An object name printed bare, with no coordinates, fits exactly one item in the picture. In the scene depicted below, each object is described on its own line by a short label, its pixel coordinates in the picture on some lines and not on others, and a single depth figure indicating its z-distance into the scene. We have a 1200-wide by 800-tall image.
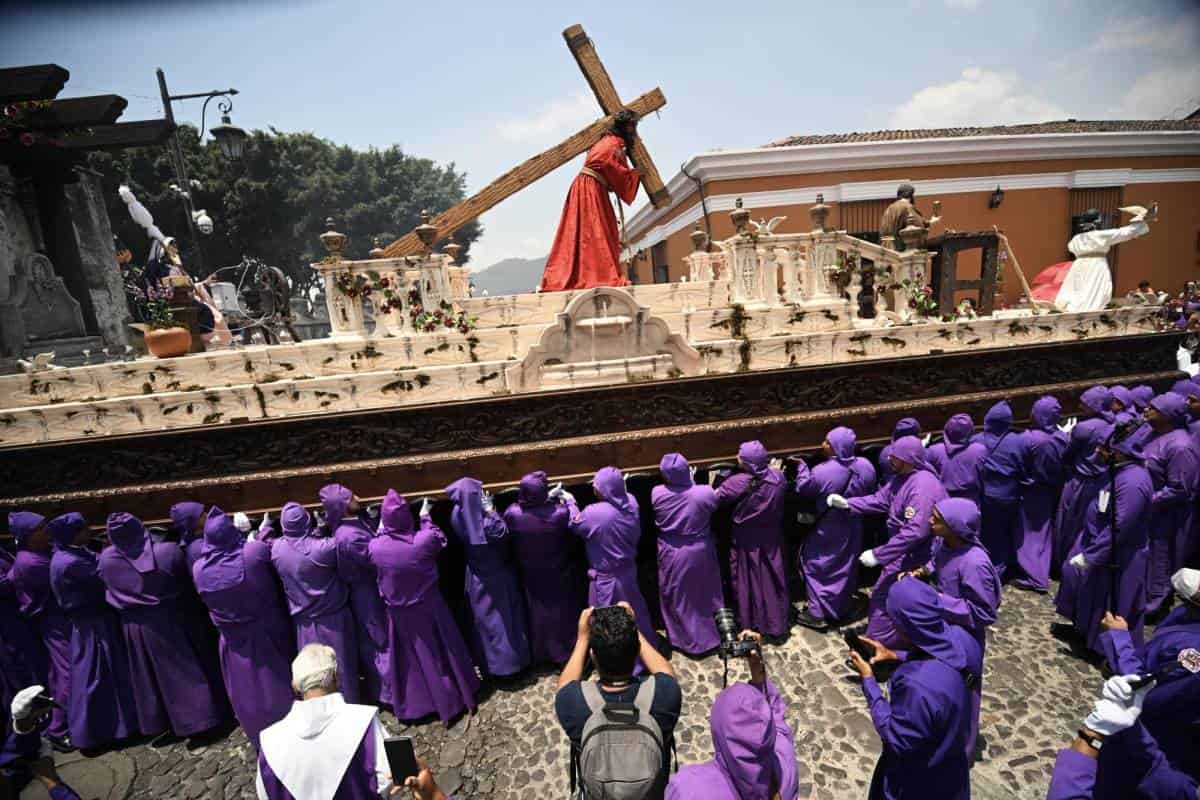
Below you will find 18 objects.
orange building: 14.10
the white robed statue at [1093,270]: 7.15
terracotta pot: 5.47
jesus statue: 7.18
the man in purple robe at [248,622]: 3.79
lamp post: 10.38
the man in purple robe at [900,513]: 4.13
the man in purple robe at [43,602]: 4.03
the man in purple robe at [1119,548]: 4.12
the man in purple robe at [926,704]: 2.23
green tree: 25.20
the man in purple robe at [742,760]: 1.90
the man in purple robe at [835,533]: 4.77
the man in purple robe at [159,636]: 3.87
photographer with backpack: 1.92
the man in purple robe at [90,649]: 3.91
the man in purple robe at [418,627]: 3.85
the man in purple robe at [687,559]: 4.40
